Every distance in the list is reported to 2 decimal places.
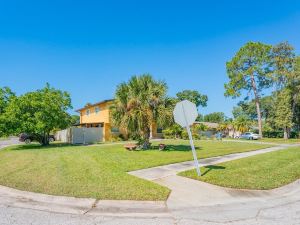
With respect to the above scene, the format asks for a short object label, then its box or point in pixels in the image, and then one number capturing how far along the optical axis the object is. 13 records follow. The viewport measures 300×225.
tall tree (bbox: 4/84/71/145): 20.52
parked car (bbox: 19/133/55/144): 24.45
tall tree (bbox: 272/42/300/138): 38.72
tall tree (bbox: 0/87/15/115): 21.89
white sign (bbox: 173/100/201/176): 8.05
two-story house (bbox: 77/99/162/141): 31.02
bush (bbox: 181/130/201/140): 34.84
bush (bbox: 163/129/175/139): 35.53
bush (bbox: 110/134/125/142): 29.85
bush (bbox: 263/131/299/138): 44.78
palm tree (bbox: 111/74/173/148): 15.98
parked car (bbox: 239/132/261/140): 40.19
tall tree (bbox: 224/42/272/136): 39.25
